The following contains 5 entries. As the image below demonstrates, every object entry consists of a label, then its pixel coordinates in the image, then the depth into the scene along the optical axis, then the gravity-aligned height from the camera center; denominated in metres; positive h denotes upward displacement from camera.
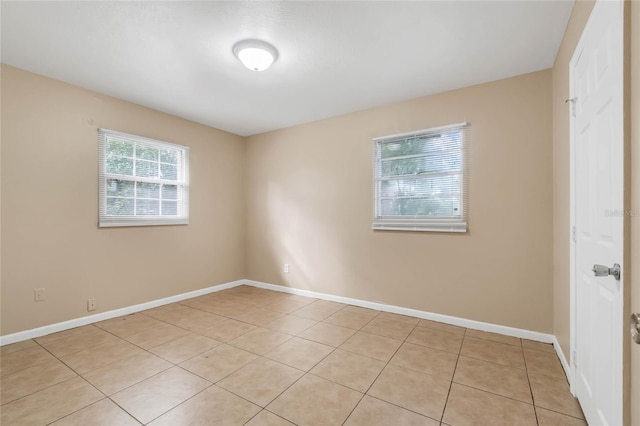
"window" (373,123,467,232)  3.09 +0.39
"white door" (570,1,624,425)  1.15 +0.03
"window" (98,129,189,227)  3.31 +0.41
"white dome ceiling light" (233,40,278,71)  2.26 +1.33
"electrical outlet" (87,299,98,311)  3.13 -1.04
